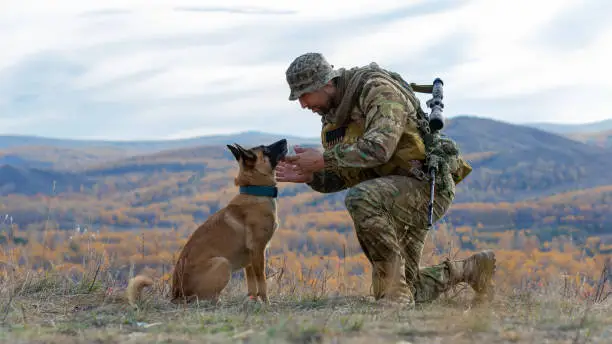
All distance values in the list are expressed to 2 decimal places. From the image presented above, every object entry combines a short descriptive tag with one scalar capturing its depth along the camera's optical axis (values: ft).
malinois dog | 19.44
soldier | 18.16
